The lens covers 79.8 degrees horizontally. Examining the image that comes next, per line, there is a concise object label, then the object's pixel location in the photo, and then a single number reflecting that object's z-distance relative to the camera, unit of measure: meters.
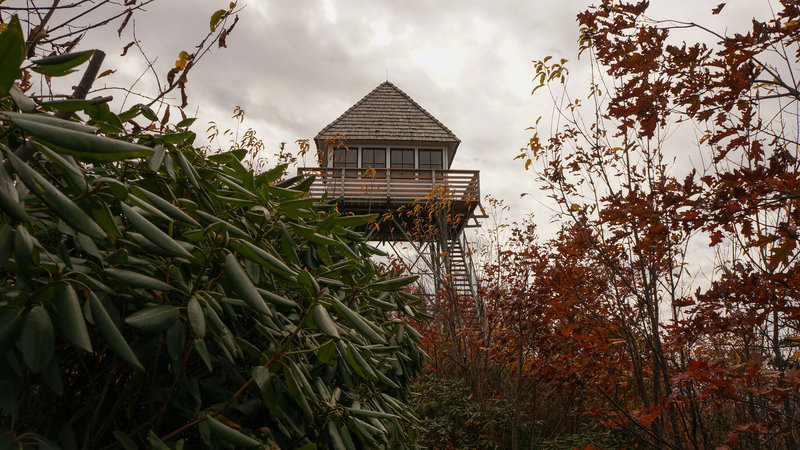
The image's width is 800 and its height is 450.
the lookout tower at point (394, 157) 14.65
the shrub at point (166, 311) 0.77
